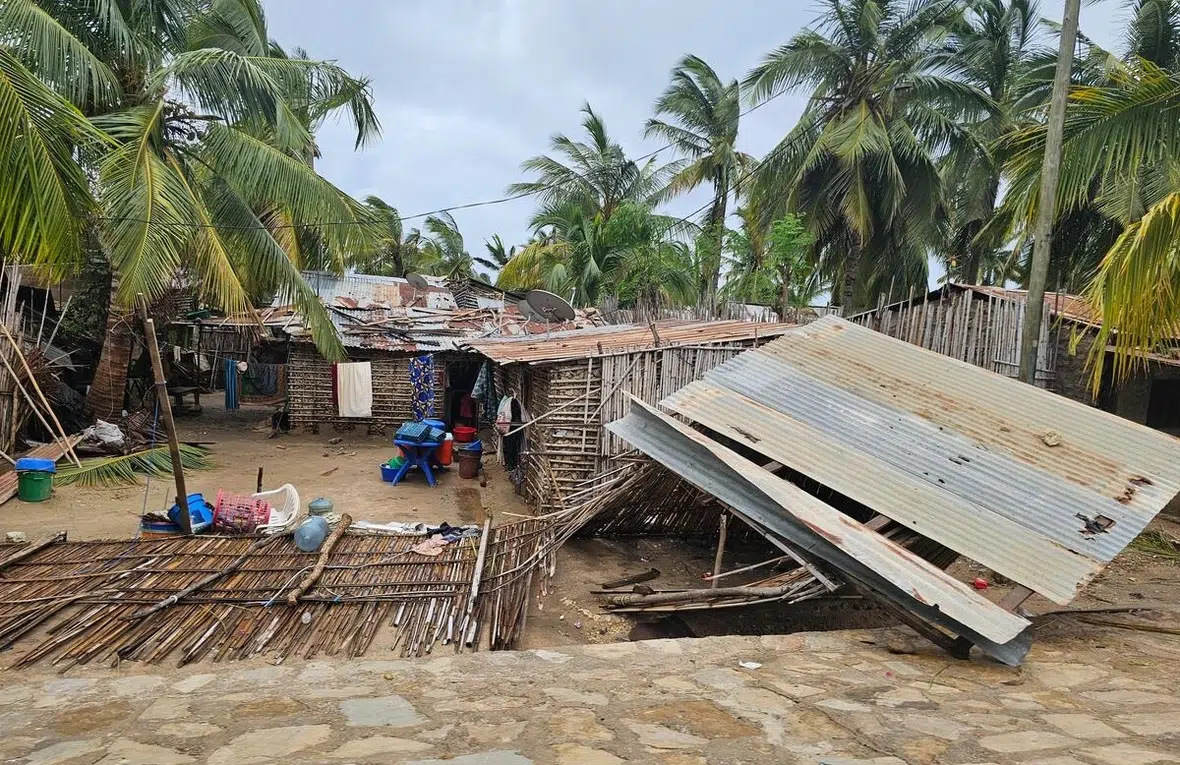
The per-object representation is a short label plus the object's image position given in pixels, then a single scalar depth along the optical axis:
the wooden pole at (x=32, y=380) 8.91
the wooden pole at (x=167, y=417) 6.38
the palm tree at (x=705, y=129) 19.44
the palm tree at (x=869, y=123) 14.80
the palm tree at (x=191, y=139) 7.85
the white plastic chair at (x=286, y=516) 7.03
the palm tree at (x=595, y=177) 21.11
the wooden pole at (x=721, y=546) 5.50
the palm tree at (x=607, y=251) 17.55
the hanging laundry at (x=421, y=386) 13.23
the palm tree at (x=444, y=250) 30.69
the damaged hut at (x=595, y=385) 7.96
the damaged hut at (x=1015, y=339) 7.91
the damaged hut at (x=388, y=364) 13.70
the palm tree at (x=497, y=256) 30.38
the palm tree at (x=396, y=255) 26.50
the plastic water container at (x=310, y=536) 6.18
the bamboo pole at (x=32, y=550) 5.66
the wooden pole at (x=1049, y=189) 6.00
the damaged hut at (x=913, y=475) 3.89
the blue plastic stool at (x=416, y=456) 10.32
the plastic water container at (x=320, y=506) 7.62
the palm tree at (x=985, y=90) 15.75
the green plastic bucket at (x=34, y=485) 8.36
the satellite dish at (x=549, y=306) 13.74
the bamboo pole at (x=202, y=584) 4.79
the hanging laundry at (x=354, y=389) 13.57
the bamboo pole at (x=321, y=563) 5.10
